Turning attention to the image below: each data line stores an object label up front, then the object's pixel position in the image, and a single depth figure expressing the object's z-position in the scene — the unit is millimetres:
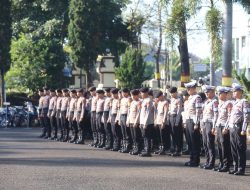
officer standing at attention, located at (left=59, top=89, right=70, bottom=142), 30109
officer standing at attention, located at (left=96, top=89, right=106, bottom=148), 26344
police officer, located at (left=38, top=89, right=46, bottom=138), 32219
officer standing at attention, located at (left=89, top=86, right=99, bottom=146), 26922
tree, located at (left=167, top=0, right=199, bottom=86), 25203
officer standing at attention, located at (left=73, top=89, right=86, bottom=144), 28344
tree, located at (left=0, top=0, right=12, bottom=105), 49812
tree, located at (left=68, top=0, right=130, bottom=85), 48438
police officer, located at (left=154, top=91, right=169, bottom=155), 22984
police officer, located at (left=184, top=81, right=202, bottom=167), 19828
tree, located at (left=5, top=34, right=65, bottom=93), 52000
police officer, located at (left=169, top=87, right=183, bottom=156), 22938
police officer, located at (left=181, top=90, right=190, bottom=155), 20500
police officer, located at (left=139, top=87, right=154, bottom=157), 22891
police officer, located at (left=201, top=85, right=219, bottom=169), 18969
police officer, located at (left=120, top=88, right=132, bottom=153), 24297
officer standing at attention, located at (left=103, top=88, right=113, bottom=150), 25812
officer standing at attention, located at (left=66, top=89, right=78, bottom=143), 29094
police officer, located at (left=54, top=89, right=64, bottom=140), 30562
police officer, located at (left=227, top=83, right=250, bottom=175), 17656
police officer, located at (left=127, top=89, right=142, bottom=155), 23406
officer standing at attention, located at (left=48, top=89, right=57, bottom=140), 31188
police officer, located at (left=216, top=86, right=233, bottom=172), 18344
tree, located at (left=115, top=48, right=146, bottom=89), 47969
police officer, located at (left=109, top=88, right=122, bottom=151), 25219
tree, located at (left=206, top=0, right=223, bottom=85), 25125
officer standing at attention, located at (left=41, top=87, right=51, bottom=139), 32062
